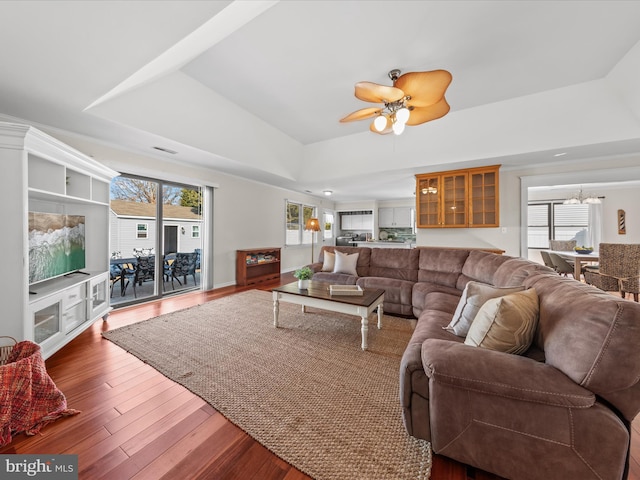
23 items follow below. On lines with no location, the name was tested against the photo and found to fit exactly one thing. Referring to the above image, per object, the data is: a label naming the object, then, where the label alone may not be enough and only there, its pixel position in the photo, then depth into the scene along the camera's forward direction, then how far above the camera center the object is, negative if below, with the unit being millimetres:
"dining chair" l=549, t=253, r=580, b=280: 5043 -593
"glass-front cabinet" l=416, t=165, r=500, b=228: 4316 +730
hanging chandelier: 6025 +956
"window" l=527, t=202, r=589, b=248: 6930 +409
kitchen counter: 7086 -197
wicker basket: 1671 -779
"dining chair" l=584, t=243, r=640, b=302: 3496 -471
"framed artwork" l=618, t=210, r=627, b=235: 6387 +320
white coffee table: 2400 -662
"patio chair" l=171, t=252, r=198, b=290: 4492 -518
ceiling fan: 1982 +1266
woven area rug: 1293 -1117
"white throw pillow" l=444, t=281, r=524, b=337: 1697 -467
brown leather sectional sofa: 978 -700
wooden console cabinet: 5262 -641
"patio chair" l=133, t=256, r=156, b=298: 4023 -529
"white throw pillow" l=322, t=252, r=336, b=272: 4332 -433
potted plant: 3003 -469
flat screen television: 2152 -55
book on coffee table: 2721 -596
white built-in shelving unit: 1809 +52
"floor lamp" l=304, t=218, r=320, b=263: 6148 +328
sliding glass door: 3842 +47
